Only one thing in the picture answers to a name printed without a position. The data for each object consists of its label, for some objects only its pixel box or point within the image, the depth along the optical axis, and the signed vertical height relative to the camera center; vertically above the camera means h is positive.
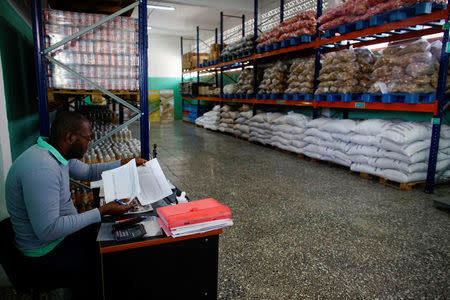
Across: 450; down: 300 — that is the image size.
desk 1.50 -0.88
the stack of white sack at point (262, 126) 8.41 -0.86
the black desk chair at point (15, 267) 1.56 -0.89
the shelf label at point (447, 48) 4.23 +0.70
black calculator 1.53 -0.71
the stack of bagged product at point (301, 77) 7.05 +0.47
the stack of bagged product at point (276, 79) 8.16 +0.47
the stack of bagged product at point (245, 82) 9.67 +0.44
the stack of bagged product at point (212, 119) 12.01 -0.95
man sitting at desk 1.57 -0.65
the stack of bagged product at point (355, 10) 4.88 +1.54
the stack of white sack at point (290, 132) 7.20 -0.86
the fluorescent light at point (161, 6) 11.46 +3.32
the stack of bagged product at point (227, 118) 10.70 -0.80
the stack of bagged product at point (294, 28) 6.95 +1.64
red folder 1.56 -0.62
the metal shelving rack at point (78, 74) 2.94 +0.27
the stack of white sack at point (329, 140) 5.89 -0.88
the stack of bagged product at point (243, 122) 9.72 -0.84
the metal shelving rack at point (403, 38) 4.41 +1.11
